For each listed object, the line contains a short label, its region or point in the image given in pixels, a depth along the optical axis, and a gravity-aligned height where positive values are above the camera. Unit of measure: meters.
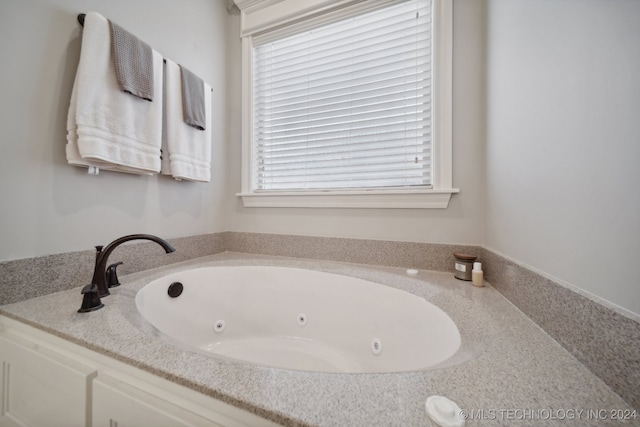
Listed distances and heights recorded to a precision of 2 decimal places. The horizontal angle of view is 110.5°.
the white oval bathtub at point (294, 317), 0.90 -0.50
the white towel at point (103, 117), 0.82 +0.38
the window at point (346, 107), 1.18 +0.64
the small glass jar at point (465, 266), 1.00 -0.24
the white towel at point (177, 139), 1.16 +0.40
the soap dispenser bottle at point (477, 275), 0.93 -0.26
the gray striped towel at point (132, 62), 0.90 +0.64
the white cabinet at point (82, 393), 0.42 -0.40
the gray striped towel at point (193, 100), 1.21 +0.63
